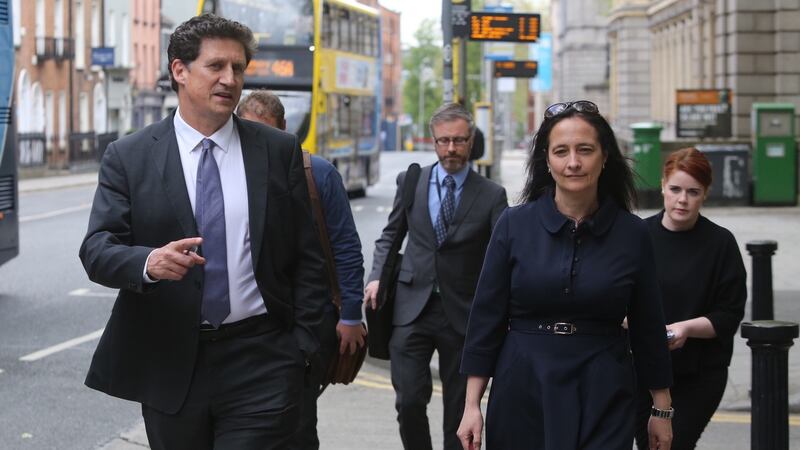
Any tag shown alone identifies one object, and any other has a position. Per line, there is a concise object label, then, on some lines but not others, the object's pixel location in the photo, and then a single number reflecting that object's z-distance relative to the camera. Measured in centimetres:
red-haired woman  519
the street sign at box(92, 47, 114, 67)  5762
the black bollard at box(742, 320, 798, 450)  545
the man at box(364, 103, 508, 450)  652
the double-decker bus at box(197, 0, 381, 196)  2883
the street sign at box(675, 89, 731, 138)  2964
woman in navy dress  404
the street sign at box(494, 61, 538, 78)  3033
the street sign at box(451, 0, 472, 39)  1558
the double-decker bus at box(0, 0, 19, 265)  1350
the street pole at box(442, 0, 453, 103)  1551
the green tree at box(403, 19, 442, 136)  13125
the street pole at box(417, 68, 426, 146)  12494
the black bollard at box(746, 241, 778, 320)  860
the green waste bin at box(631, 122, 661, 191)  2759
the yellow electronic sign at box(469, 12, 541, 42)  1606
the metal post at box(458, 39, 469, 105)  1736
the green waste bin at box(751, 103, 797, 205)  2625
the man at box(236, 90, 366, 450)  559
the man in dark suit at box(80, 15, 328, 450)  420
